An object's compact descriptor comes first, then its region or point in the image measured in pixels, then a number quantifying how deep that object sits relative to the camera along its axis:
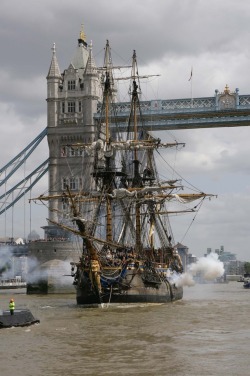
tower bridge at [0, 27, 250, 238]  99.94
